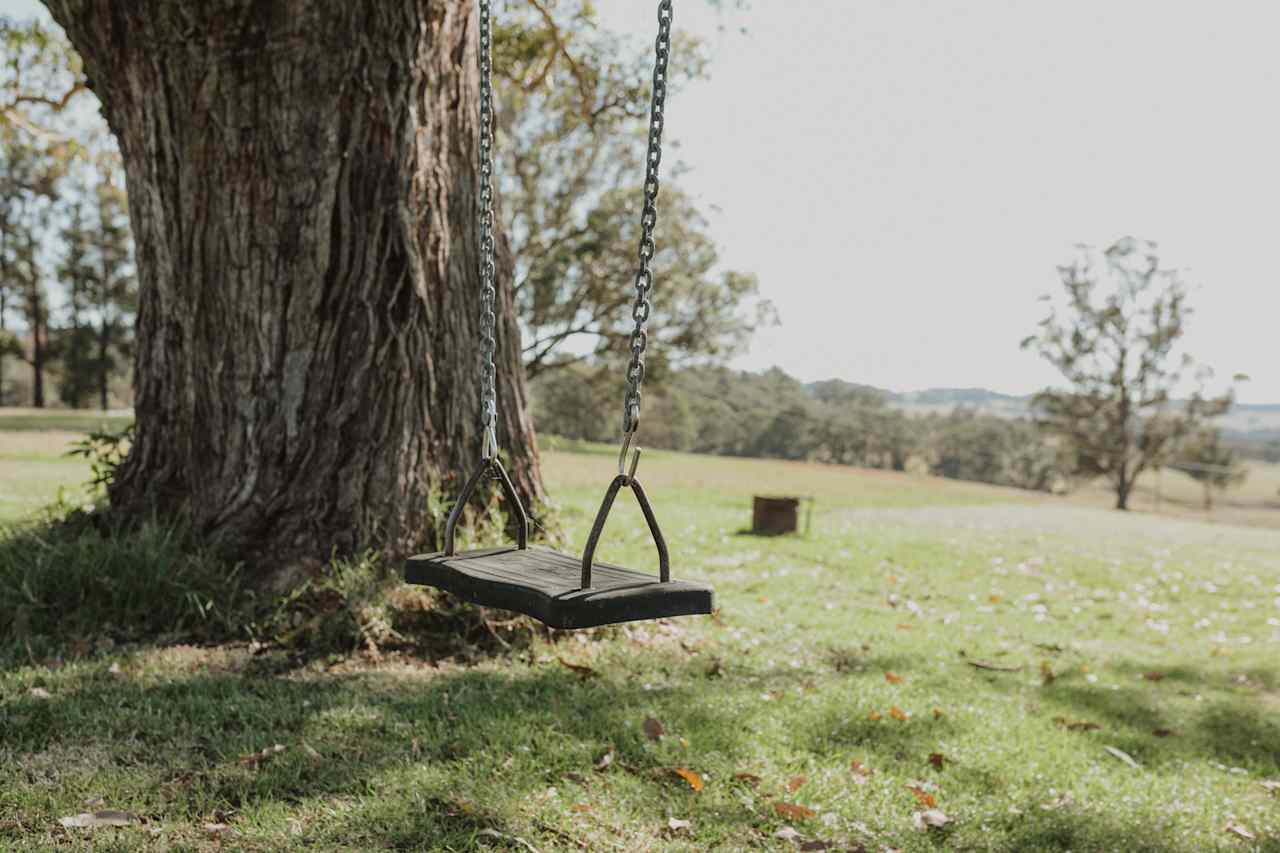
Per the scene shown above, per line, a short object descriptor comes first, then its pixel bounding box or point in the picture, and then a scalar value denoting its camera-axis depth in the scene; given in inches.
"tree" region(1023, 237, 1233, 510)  1296.8
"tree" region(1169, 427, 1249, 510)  1282.0
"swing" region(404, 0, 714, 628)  96.7
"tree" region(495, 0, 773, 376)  960.9
